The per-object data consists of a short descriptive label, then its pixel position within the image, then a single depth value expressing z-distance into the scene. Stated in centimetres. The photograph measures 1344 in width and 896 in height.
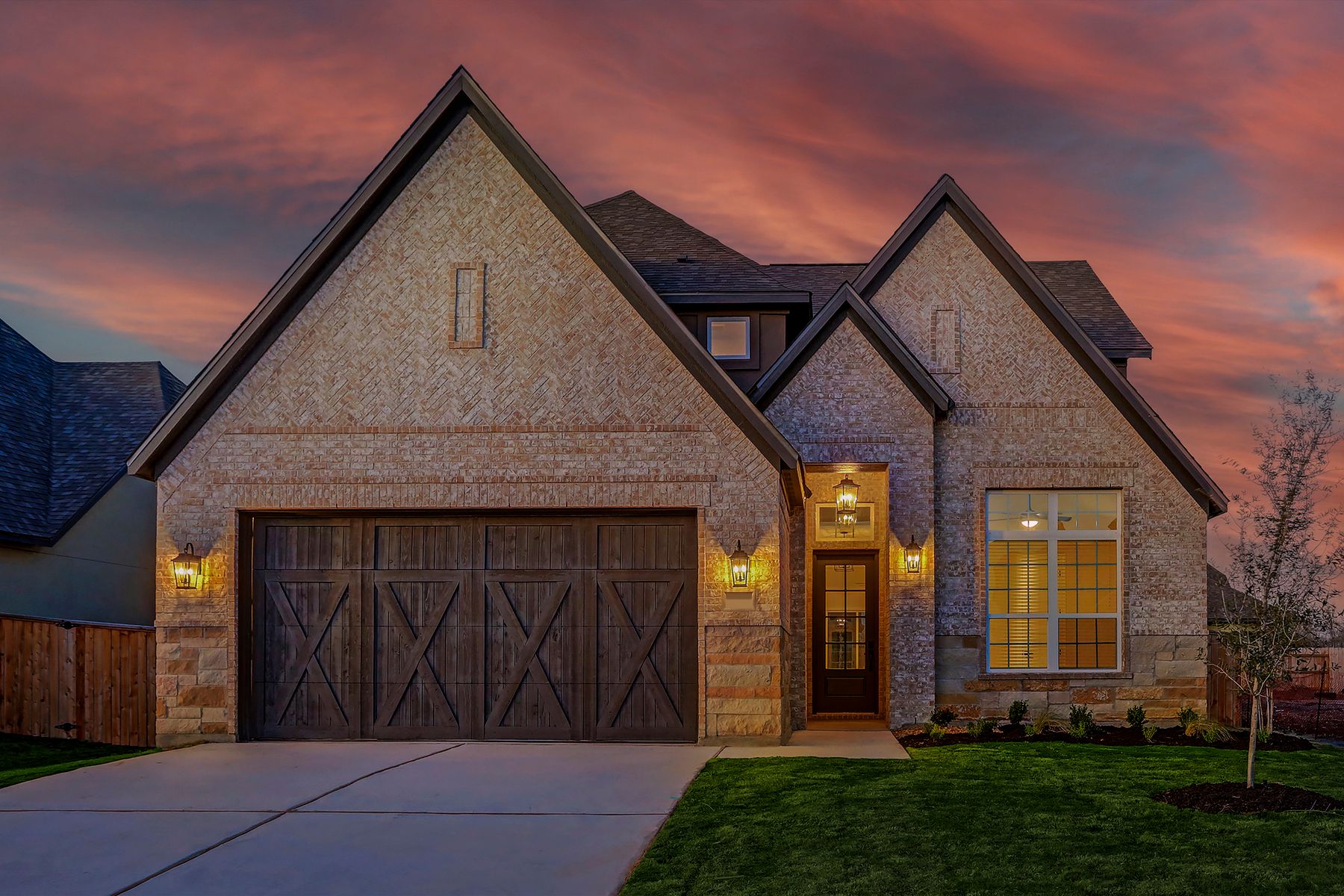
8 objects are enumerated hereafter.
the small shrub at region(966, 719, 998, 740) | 1495
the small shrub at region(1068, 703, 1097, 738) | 1489
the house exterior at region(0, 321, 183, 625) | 1986
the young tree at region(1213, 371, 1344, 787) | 1045
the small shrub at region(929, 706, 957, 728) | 1520
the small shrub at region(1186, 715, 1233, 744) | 1459
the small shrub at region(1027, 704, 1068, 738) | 1510
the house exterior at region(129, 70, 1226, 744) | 1370
